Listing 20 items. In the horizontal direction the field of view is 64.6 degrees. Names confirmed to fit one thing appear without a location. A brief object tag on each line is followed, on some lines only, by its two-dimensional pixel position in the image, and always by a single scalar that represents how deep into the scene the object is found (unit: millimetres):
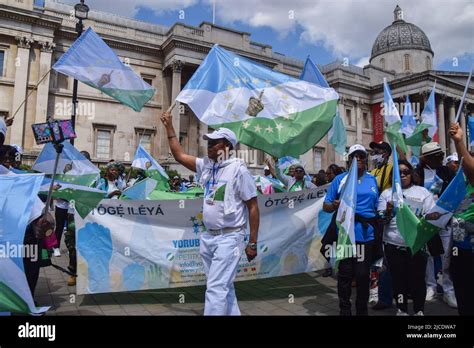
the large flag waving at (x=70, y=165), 7242
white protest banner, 5230
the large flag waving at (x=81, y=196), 5094
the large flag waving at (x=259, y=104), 5570
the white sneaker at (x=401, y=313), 4582
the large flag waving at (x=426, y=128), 8279
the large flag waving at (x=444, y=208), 3669
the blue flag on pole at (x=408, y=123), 8530
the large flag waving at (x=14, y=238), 3379
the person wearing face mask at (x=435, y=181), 5414
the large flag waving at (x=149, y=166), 9945
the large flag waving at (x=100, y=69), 5867
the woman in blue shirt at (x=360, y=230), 4320
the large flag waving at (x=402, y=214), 4230
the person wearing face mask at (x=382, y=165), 5027
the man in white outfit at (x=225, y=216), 3668
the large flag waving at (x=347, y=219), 4219
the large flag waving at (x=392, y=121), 6621
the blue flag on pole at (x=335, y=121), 7105
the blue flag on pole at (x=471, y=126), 4886
